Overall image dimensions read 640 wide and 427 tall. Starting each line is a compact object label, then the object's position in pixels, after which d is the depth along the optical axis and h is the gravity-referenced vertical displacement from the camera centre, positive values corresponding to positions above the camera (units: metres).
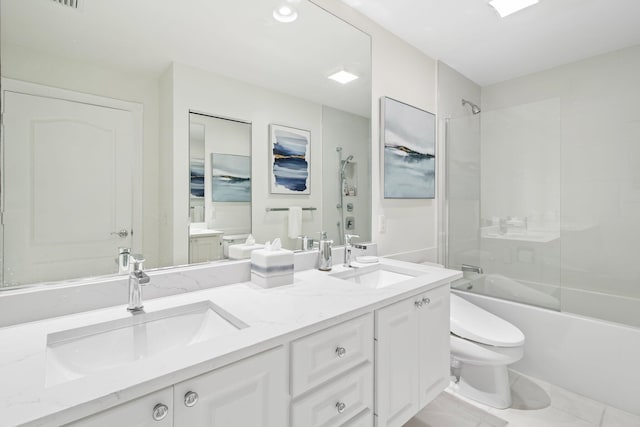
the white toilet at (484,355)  1.65 -0.80
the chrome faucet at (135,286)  0.95 -0.24
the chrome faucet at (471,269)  2.37 -0.44
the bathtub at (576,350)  1.69 -0.83
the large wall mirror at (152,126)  0.91 +0.32
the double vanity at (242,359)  0.59 -0.37
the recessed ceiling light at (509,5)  1.74 +1.23
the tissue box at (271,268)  1.22 -0.23
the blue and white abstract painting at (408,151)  1.99 +0.44
